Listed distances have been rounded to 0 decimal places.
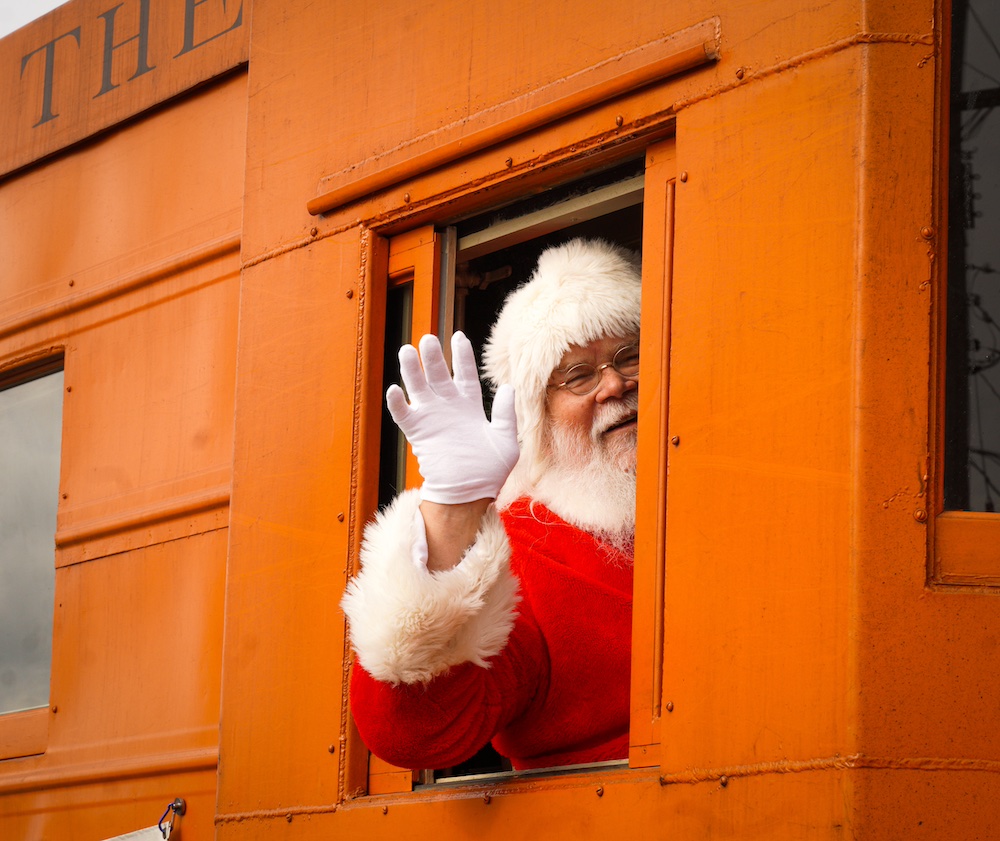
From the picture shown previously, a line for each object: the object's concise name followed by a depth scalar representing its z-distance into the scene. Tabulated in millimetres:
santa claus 2637
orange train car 2225
